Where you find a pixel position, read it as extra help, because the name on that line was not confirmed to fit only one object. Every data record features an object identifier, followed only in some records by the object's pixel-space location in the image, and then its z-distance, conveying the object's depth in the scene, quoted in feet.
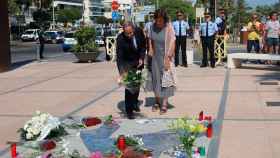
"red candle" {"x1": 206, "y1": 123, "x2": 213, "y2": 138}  20.82
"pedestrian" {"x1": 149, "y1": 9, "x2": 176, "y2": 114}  25.64
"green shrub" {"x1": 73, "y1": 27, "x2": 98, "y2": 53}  59.21
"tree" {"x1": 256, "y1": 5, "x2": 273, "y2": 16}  191.10
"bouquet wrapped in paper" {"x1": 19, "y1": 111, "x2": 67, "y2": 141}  20.66
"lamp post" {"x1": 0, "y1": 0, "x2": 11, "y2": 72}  50.88
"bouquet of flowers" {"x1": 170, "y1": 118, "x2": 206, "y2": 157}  17.96
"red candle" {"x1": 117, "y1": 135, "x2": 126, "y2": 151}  17.93
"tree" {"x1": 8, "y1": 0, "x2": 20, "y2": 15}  159.69
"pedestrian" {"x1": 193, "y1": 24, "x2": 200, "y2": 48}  78.55
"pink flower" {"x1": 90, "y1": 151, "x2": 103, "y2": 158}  16.49
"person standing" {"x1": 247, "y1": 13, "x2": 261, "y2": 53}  51.04
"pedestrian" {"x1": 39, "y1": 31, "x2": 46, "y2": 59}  68.93
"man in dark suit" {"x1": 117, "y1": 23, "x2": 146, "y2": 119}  25.02
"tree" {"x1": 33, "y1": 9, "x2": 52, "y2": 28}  206.06
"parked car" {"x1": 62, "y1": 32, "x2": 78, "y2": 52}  95.63
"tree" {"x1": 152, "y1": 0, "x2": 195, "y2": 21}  267.10
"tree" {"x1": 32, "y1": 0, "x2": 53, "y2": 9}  205.27
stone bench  44.26
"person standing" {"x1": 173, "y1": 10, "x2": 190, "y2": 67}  48.81
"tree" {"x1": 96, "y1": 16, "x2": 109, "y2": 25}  291.71
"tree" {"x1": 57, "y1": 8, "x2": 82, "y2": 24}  296.73
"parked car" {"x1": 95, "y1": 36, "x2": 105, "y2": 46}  100.72
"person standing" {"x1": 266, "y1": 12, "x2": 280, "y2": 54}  47.65
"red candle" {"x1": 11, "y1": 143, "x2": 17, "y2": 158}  18.02
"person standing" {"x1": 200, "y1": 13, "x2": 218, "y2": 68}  47.69
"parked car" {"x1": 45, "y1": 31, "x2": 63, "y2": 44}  149.65
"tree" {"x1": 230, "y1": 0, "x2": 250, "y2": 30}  142.71
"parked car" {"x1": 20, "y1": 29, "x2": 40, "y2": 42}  169.09
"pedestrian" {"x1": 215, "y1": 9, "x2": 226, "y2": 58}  51.08
